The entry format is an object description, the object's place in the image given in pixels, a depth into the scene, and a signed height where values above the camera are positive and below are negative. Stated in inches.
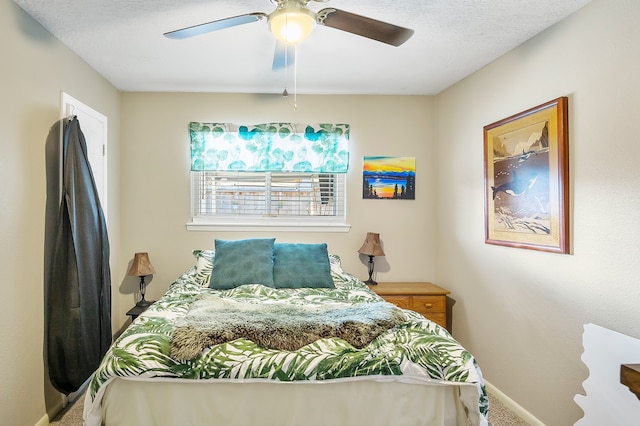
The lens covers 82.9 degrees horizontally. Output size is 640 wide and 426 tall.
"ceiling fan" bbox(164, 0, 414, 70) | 66.3 +36.1
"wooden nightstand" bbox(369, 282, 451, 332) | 125.7 -29.7
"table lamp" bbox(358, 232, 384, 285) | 134.1 -12.6
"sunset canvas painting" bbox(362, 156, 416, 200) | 142.7 +14.4
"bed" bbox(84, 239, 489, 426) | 61.4 -28.0
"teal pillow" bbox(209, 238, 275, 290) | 108.9 -15.3
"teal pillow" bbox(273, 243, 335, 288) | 111.6 -16.4
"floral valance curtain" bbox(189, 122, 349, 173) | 138.2 +25.9
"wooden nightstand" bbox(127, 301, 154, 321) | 122.4 -33.3
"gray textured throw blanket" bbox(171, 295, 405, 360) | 64.8 -21.4
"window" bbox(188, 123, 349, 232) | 138.7 +13.0
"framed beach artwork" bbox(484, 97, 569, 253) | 83.5 +9.3
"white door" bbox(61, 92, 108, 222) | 102.4 +24.9
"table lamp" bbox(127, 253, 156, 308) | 126.5 -19.1
